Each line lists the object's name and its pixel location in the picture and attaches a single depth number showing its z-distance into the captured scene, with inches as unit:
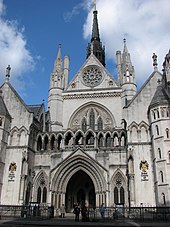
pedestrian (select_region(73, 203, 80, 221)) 696.9
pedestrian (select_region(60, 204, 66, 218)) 920.3
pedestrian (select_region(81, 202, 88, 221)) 658.8
